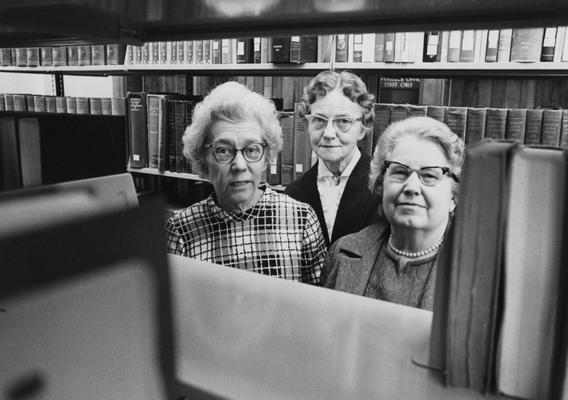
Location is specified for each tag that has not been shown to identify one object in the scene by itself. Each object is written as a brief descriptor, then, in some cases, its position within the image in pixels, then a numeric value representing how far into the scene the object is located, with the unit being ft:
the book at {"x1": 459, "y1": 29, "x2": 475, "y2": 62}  6.72
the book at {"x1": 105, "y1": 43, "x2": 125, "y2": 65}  9.14
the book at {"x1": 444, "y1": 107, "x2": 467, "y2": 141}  6.76
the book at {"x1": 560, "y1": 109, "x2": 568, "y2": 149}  6.41
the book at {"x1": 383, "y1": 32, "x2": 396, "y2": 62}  7.00
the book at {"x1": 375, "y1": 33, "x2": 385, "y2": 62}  7.07
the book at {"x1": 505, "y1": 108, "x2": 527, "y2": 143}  6.57
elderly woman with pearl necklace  4.07
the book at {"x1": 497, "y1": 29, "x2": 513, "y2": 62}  6.54
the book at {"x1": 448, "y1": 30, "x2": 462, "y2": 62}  6.73
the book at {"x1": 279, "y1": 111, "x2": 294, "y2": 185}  7.78
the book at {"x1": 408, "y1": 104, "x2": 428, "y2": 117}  6.95
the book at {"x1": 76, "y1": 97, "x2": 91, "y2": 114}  10.20
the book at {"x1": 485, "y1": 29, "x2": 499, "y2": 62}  6.61
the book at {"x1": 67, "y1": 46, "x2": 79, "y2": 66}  10.10
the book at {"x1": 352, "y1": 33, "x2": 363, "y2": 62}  7.20
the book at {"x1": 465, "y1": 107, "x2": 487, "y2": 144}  6.68
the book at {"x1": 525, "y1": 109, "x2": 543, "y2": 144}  6.51
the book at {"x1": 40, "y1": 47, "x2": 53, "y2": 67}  10.34
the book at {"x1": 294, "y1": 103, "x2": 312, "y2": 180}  7.65
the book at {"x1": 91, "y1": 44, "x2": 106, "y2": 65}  9.80
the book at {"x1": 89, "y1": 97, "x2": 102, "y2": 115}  10.10
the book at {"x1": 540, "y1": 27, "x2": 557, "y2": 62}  6.31
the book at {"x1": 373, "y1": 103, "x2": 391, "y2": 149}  7.09
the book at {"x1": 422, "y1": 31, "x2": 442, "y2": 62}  6.82
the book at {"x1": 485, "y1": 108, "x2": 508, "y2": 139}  6.63
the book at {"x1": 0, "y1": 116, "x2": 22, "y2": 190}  3.18
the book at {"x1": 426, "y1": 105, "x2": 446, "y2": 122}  6.83
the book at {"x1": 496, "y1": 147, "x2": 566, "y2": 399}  0.98
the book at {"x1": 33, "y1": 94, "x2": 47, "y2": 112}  10.75
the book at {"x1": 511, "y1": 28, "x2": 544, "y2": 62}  6.40
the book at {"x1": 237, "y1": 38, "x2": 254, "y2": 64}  7.96
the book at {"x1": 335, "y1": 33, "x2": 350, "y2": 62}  7.32
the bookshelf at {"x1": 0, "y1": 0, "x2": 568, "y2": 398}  1.89
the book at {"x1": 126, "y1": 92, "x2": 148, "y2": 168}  8.96
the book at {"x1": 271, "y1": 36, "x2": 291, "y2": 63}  7.55
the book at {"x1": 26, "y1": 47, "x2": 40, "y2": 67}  10.48
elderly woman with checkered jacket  4.46
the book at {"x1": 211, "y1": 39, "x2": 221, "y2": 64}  8.25
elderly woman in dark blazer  5.45
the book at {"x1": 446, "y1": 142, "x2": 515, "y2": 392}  0.99
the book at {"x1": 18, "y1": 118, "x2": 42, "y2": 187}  3.37
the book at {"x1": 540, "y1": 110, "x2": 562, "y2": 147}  6.47
